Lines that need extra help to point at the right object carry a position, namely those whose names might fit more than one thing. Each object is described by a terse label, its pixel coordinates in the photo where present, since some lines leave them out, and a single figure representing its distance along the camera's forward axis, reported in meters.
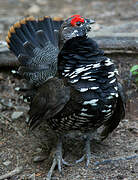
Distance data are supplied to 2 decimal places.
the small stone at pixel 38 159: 4.06
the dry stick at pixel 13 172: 3.78
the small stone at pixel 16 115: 4.88
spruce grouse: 3.50
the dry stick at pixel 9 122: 4.62
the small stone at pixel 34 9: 8.64
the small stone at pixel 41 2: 9.42
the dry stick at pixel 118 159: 3.69
